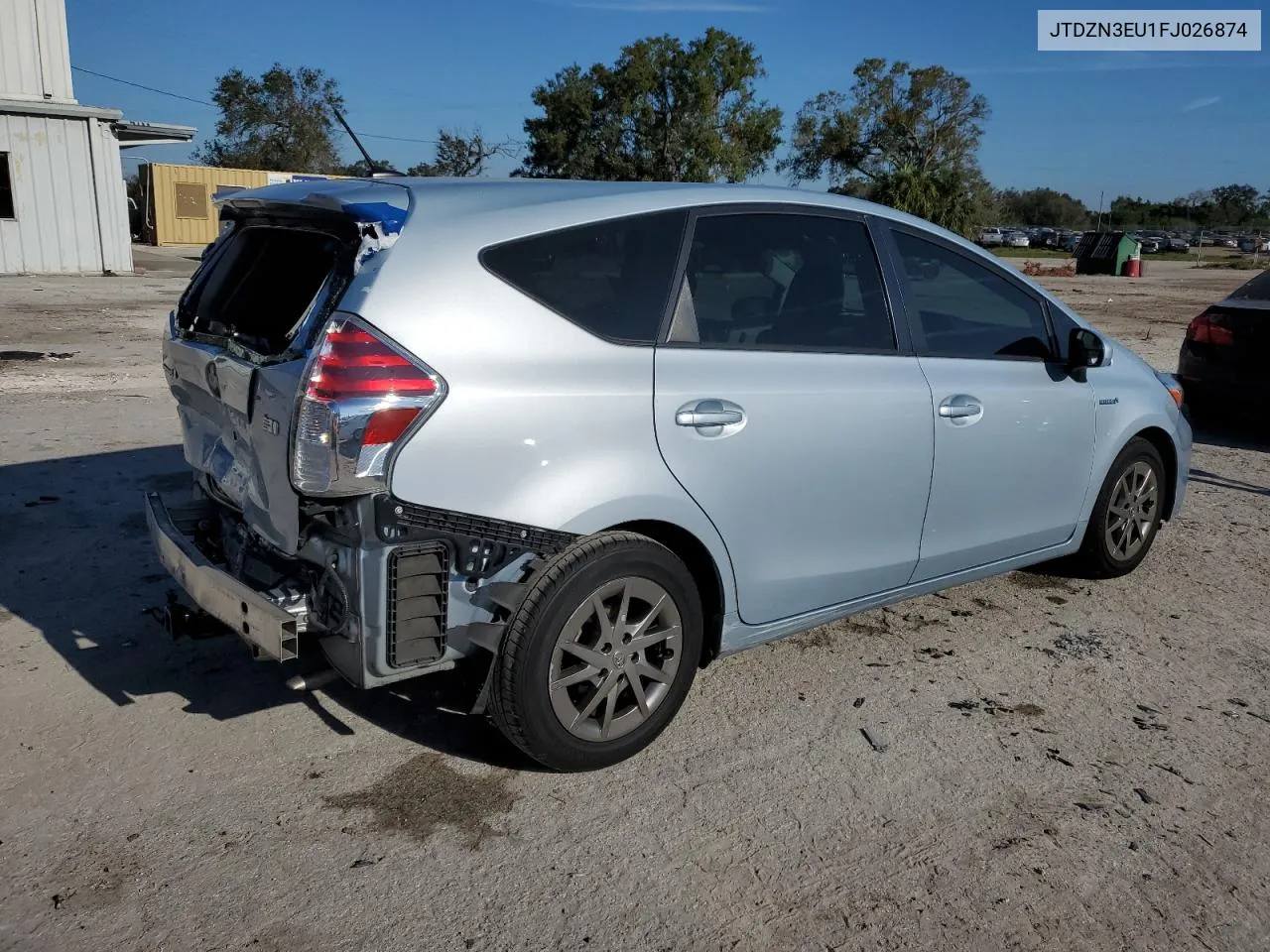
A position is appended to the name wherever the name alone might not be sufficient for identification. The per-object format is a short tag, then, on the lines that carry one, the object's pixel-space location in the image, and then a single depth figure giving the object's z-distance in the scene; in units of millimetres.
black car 8180
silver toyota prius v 2902
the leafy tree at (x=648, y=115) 57750
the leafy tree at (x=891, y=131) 67000
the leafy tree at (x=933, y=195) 44125
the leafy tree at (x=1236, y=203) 101250
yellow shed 34125
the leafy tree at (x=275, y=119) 60750
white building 20078
